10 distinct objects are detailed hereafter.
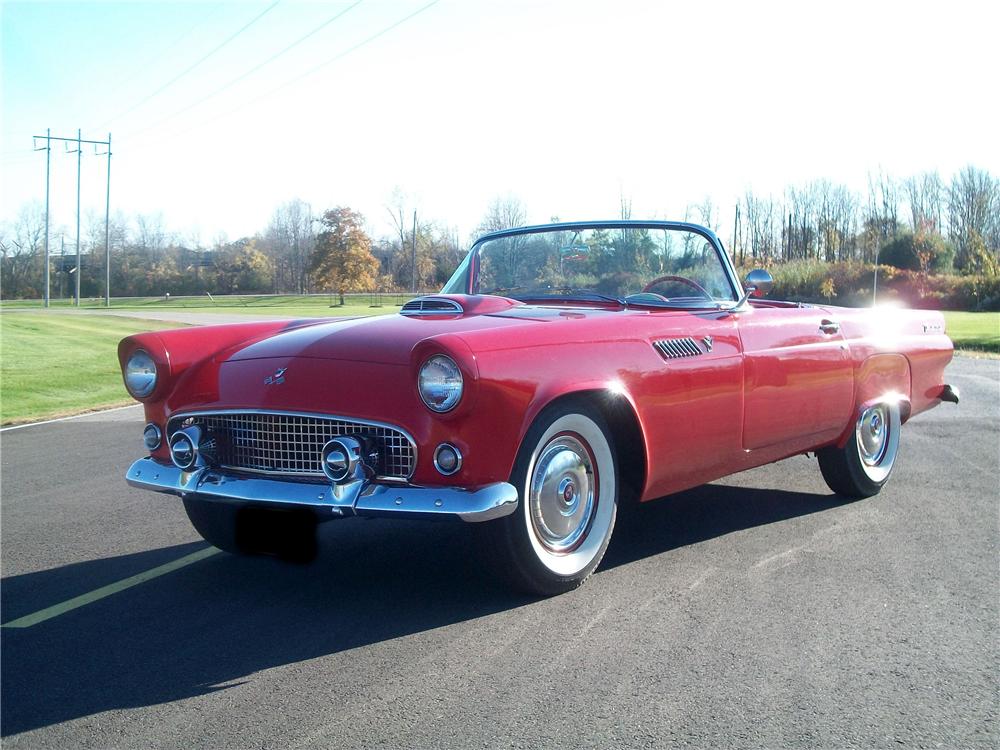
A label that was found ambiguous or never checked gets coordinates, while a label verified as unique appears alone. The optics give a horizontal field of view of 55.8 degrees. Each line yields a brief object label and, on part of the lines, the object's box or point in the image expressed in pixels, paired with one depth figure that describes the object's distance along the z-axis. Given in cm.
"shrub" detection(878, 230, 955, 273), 4694
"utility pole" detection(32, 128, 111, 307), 5203
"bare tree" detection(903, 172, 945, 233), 5909
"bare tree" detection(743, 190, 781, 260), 5721
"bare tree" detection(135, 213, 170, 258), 8656
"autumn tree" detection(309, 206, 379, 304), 5841
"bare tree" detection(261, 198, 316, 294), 8312
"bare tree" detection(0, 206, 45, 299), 6875
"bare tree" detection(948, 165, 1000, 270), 5530
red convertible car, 337
